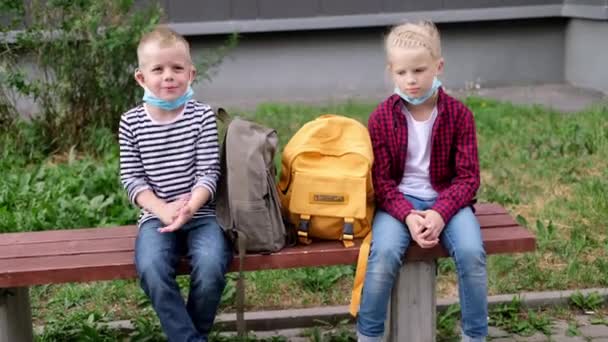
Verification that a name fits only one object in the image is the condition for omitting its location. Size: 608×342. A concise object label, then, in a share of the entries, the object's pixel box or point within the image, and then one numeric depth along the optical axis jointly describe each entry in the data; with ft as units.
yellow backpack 11.05
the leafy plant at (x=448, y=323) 13.15
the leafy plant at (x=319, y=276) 14.64
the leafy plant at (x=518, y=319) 13.24
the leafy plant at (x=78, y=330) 13.06
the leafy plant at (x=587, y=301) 13.79
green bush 20.66
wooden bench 10.75
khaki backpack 10.75
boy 10.82
